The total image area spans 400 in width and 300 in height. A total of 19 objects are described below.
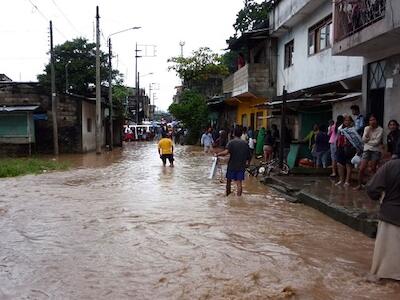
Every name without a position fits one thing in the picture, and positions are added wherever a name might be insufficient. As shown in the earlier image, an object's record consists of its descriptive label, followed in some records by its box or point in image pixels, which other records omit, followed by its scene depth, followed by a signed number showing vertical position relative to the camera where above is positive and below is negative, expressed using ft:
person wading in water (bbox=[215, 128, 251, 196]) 35.95 -2.90
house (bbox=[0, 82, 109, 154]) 84.02 -0.70
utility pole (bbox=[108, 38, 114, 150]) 110.87 +3.77
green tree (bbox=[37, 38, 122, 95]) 144.56 +15.49
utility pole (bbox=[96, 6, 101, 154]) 88.74 +4.84
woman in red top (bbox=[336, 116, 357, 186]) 36.74 -2.62
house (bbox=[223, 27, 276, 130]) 76.54 +6.53
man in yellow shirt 63.00 -4.18
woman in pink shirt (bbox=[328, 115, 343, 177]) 39.86 -1.34
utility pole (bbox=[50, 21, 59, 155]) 82.78 +2.45
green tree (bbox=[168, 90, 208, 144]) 128.26 +1.41
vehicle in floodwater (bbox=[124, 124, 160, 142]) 172.92 -5.76
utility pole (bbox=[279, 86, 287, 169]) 50.06 -1.58
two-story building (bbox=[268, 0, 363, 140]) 49.11 +5.83
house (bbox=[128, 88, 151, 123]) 219.41 +5.65
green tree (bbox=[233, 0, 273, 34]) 123.44 +26.16
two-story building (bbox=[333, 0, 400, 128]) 32.58 +5.53
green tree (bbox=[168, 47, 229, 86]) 143.02 +15.34
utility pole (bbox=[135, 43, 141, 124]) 207.45 +11.61
